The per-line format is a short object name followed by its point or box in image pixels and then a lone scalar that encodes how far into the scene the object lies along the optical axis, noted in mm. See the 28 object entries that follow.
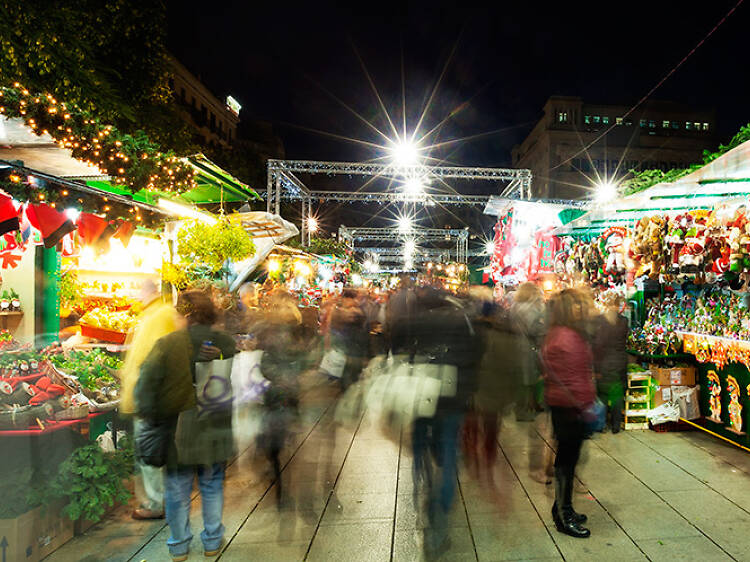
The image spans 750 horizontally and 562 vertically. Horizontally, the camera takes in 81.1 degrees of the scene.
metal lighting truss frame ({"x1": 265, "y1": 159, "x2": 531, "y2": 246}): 18453
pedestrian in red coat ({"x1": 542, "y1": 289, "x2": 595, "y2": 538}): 3418
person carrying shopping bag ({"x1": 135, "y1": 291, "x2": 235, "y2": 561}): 3043
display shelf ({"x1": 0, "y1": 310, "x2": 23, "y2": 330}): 5621
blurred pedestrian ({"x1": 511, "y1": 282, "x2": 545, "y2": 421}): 6234
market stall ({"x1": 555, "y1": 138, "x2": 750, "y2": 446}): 4281
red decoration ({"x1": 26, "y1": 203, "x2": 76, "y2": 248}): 4352
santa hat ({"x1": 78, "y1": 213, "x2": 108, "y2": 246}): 4896
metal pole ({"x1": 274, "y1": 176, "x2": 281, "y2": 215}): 18297
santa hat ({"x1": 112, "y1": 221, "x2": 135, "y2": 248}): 5268
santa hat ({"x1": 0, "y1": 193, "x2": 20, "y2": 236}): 4012
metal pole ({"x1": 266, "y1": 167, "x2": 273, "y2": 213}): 18359
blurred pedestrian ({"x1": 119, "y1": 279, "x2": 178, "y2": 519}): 3184
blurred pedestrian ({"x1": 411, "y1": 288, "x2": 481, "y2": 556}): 3709
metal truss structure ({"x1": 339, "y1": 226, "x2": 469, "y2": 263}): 32250
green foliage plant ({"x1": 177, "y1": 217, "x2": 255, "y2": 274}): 6148
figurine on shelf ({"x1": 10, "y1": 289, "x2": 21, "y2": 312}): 5768
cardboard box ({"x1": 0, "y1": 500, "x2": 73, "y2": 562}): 3005
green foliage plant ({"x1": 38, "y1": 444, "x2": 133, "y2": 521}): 3379
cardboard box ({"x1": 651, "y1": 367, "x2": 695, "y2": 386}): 5887
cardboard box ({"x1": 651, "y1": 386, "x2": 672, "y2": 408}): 5875
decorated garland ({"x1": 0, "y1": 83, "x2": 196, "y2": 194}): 3496
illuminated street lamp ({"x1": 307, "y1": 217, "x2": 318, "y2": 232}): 20989
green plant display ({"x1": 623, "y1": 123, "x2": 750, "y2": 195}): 4758
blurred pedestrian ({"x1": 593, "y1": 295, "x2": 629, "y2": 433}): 5164
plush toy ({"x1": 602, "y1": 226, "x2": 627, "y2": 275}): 5867
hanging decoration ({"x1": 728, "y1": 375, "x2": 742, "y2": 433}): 5086
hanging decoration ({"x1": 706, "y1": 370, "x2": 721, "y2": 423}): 5461
